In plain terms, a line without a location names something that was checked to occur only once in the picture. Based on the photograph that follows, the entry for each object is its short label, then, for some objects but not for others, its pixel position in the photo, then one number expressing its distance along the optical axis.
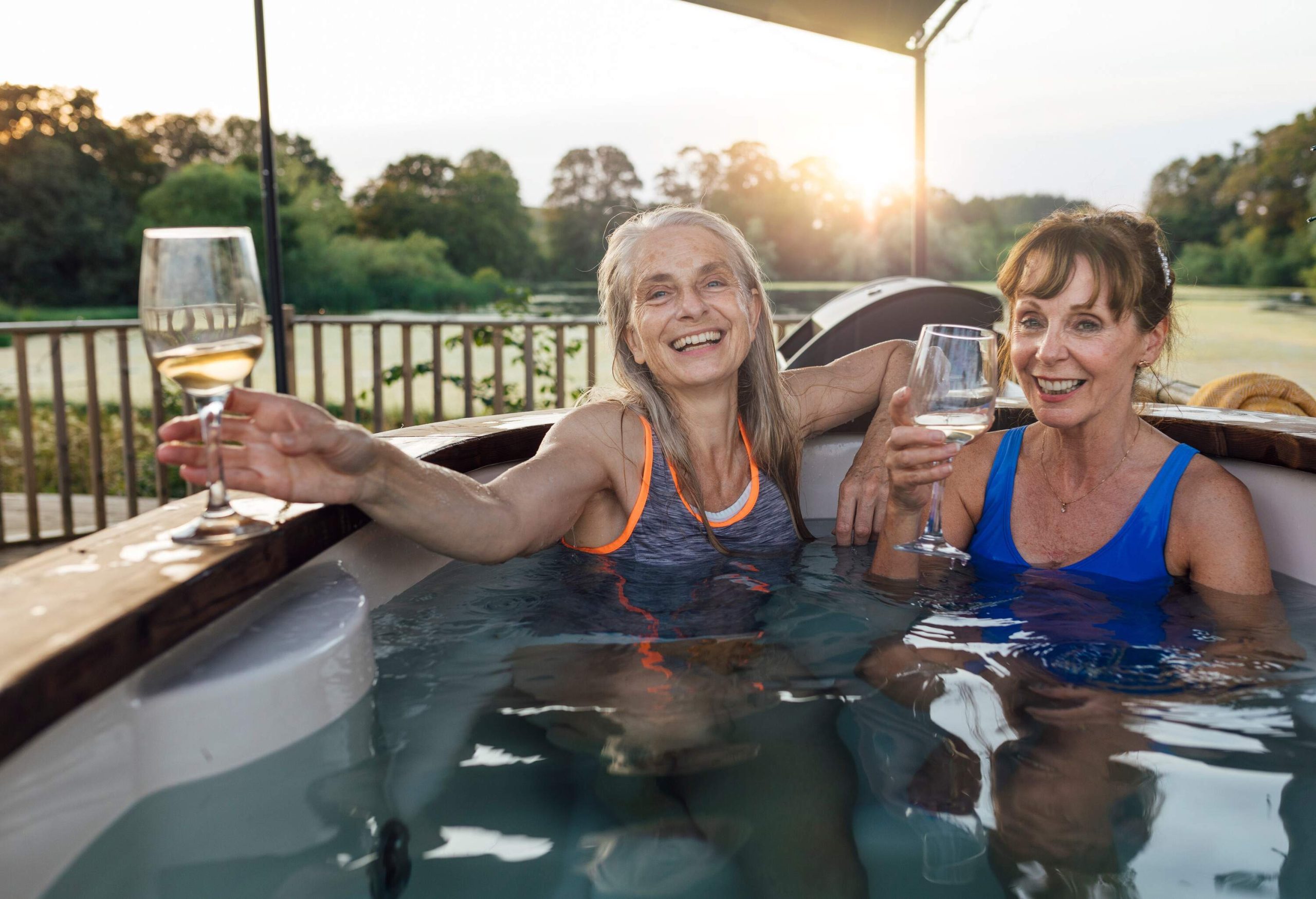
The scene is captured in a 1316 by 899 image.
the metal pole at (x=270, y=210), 3.80
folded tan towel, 2.90
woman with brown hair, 1.84
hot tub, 0.92
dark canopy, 4.30
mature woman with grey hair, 2.02
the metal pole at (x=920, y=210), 4.96
